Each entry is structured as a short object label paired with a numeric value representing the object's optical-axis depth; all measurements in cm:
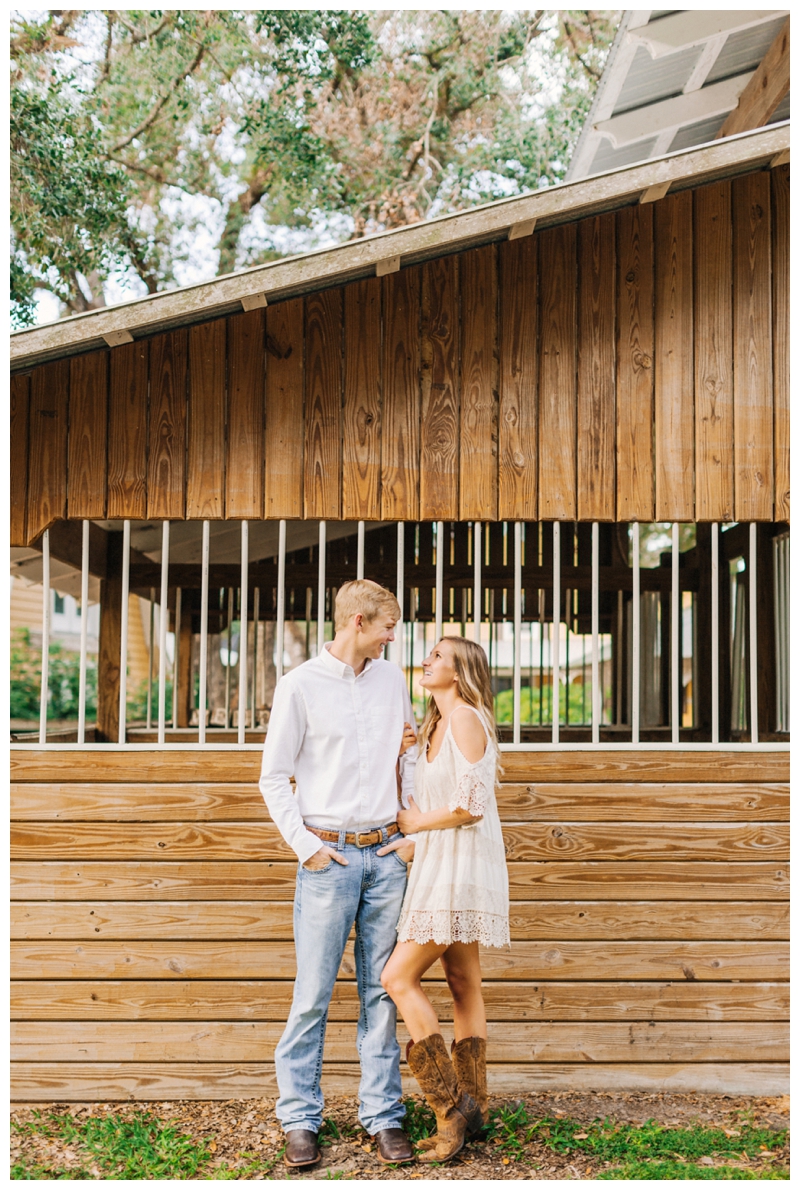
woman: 364
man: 371
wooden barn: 447
